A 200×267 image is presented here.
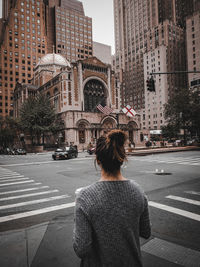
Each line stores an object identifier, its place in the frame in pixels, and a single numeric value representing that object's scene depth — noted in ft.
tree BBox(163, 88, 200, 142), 134.10
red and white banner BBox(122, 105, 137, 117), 79.82
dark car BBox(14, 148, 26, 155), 131.07
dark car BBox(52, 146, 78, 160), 75.97
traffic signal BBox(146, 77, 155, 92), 48.90
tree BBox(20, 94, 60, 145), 149.59
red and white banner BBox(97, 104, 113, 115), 110.93
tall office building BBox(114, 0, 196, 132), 336.08
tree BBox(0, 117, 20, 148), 169.58
